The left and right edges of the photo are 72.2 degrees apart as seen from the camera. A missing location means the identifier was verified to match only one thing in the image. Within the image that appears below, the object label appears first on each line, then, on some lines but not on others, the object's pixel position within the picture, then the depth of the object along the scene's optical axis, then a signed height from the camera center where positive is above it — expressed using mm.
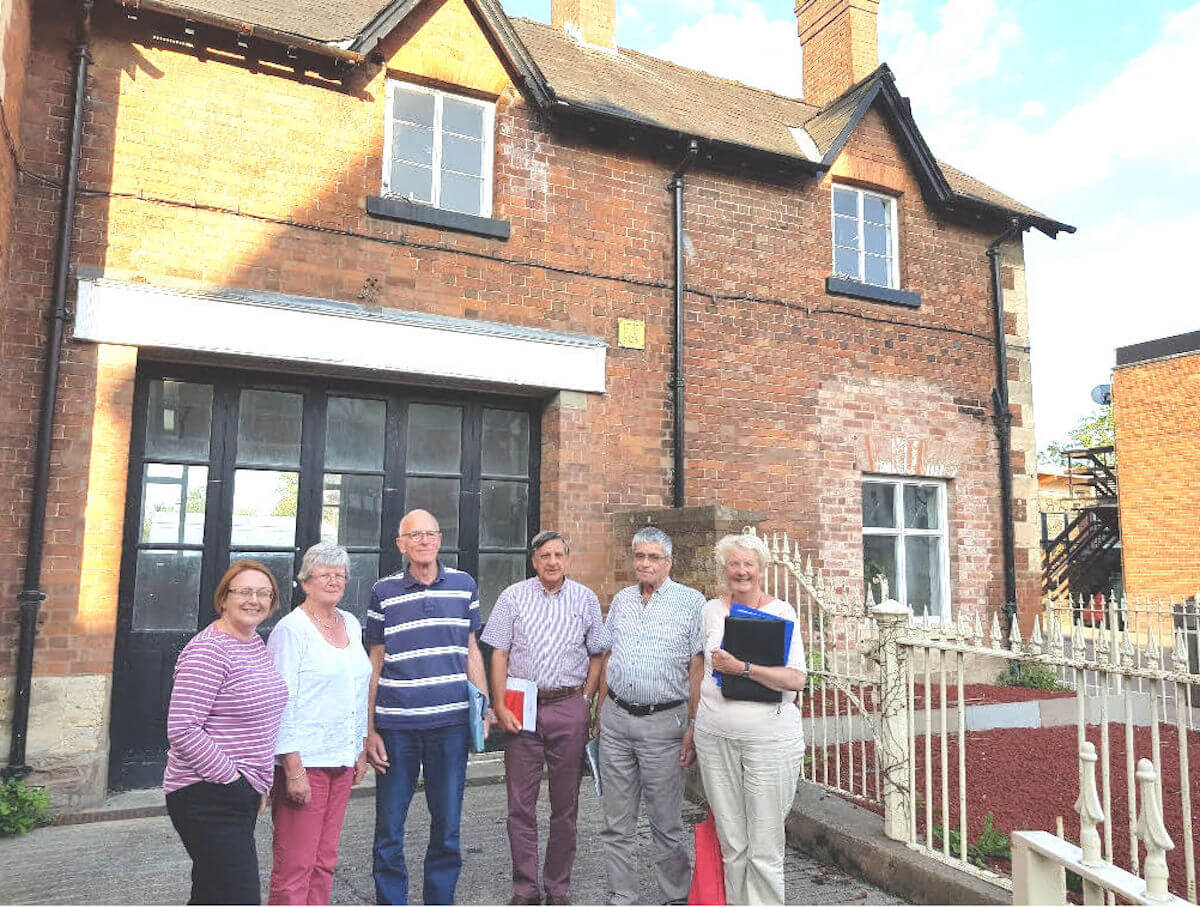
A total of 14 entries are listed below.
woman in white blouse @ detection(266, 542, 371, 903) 3195 -809
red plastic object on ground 3559 -1471
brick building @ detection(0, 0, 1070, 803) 5695 +1751
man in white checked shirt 3881 -910
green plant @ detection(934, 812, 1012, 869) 4180 -1602
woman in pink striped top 2797 -754
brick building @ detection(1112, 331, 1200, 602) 19203 +1698
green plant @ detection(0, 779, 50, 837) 4969 -1736
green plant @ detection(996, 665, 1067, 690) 8750 -1544
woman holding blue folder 3465 -941
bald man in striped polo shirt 3732 -827
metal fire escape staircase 22234 -345
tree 33906 +4415
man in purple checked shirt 4000 -818
